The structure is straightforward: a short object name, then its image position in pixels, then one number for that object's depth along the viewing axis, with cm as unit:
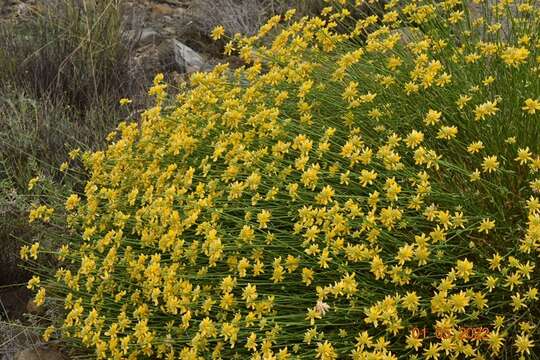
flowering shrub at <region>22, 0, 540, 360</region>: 226
